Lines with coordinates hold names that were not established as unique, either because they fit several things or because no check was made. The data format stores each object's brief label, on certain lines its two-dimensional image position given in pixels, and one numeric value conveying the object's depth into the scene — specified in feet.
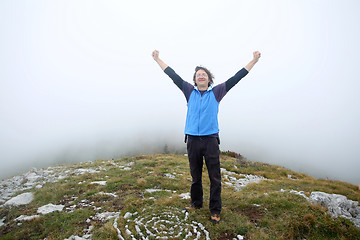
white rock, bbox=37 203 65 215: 24.22
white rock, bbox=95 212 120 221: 21.55
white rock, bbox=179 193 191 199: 27.32
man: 19.77
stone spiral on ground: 17.92
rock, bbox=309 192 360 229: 22.52
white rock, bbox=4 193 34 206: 28.19
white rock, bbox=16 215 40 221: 22.35
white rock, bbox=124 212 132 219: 21.22
